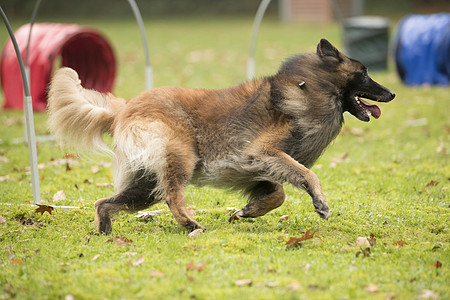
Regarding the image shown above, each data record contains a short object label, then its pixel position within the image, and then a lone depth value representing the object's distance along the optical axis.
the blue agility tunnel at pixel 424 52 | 26.94
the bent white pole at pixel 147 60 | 15.58
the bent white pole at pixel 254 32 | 19.50
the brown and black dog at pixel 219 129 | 9.12
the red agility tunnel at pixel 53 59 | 21.33
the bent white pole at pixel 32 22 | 15.23
